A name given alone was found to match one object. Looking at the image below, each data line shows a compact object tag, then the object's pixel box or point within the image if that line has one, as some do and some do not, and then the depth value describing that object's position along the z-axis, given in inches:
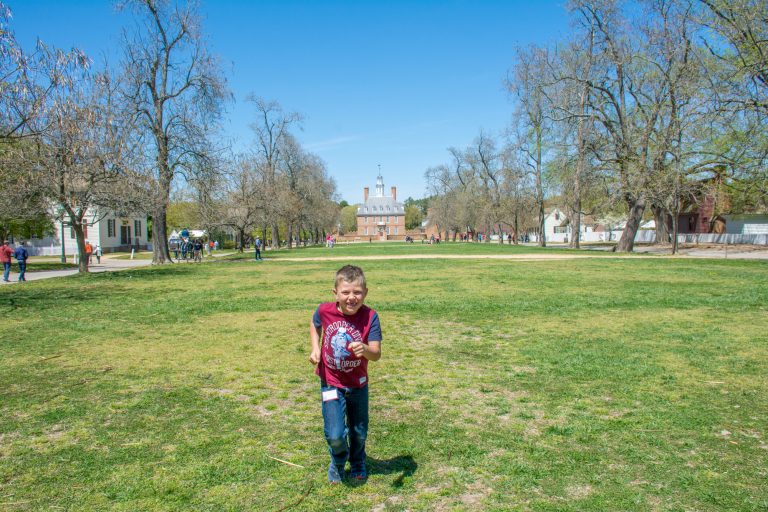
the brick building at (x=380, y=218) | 5782.5
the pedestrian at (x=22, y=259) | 853.2
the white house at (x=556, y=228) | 4007.9
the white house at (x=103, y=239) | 2123.5
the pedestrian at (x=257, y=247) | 1455.5
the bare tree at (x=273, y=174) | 1937.7
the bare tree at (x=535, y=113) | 1711.4
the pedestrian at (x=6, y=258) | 862.9
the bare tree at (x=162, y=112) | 1150.3
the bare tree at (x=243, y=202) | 1792.6
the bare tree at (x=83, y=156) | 793.2
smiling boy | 141.1
